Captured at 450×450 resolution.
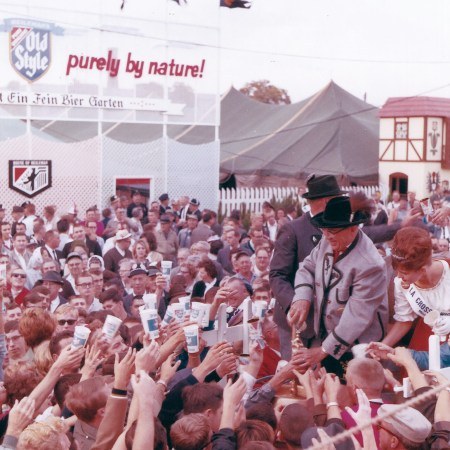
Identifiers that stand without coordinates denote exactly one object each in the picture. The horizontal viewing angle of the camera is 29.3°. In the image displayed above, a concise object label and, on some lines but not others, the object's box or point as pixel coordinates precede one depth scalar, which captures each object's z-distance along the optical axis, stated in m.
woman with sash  4.52
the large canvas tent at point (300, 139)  28.47
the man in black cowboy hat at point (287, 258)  5.45
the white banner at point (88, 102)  18.88
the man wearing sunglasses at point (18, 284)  9.08
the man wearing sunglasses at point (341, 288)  4.64
